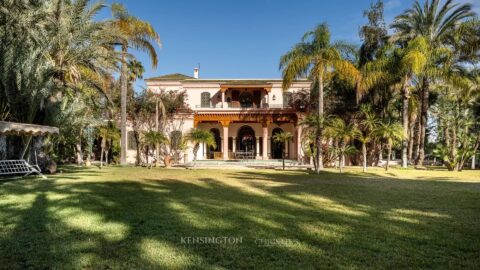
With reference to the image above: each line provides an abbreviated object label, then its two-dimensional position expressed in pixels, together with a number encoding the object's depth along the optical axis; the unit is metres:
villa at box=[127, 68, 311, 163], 25.64
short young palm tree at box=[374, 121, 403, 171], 18.42
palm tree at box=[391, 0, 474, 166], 20.61
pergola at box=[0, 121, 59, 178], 10.16
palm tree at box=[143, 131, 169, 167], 19.48
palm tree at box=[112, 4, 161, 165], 19.59
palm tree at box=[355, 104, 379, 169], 18.29
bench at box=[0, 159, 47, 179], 11.70
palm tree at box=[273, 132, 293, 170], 19.02
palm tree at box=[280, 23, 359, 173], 17.58
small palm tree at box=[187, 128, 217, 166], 20.77
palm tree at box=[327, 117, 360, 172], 16.89
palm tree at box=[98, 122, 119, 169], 21.25
